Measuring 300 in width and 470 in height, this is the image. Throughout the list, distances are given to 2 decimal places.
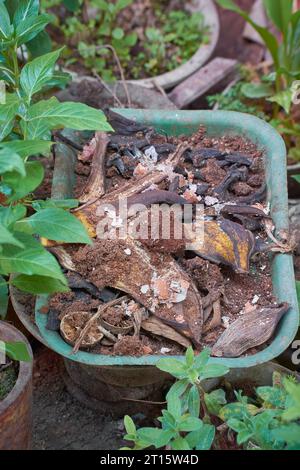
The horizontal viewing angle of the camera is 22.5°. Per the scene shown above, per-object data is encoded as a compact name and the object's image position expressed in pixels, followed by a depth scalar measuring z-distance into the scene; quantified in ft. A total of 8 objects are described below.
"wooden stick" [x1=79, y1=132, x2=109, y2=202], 7.47
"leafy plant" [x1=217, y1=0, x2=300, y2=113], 9.71
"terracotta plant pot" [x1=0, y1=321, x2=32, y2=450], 5.58
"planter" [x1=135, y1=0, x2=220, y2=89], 10.53
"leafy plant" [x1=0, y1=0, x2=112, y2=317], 5.42
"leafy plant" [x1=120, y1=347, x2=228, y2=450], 5.50
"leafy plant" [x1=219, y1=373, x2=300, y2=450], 5.07
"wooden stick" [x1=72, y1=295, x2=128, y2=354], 6.43
